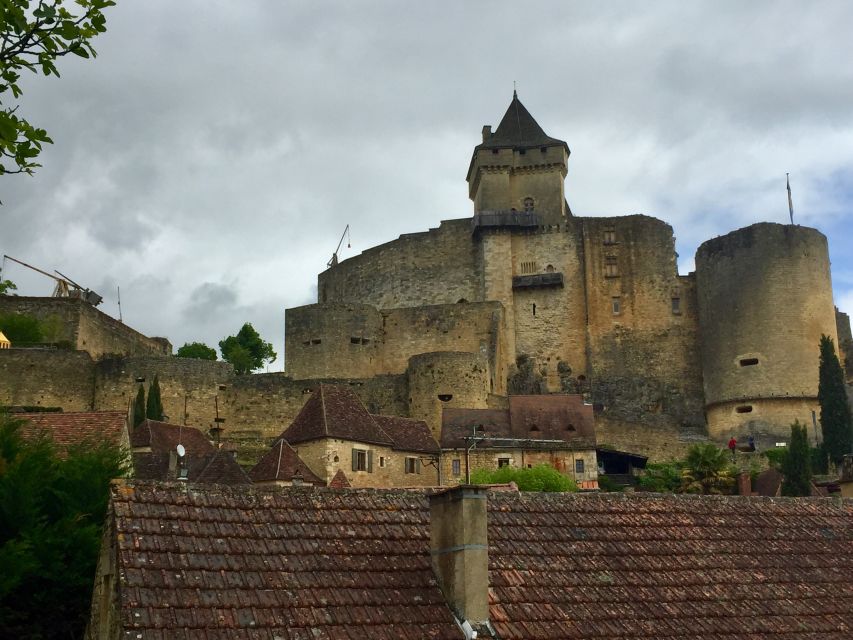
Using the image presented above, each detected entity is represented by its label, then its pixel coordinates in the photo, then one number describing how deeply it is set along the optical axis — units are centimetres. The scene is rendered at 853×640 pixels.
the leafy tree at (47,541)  1755
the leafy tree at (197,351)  8062
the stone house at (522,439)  4572
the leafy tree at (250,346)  8119
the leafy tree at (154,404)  5297
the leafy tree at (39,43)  1048
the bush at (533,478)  4066
